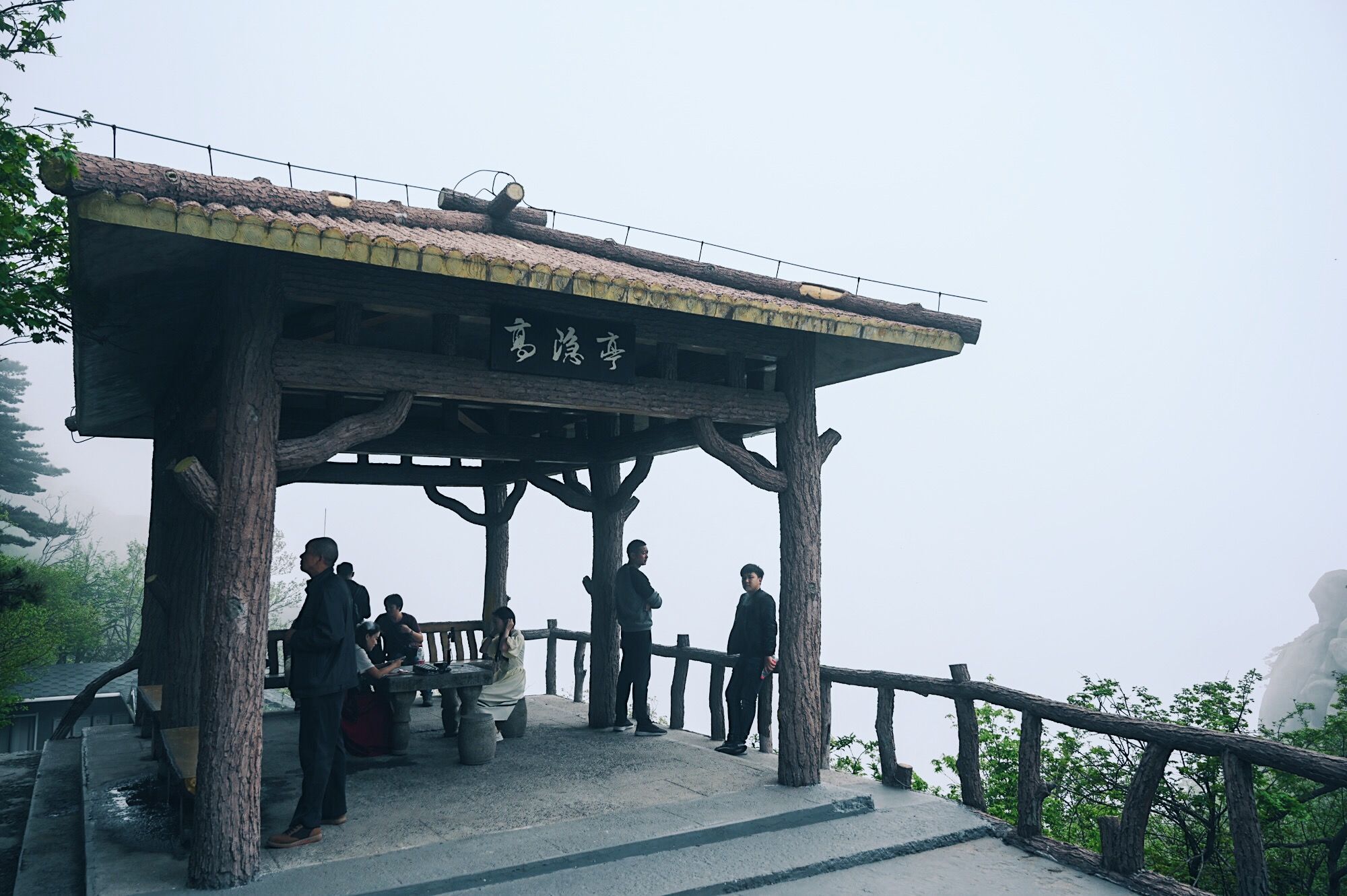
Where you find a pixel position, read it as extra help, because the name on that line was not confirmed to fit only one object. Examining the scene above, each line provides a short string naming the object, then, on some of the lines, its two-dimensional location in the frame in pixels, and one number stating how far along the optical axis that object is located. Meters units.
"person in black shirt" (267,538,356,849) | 4.89
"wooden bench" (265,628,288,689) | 7.41
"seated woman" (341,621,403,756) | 7.23
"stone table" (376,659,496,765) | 6.90
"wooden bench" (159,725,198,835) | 4.93
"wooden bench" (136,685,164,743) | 7.44
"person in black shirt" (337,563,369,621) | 7.79
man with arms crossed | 7.84
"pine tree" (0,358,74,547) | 29.78
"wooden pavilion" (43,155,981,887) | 4.46
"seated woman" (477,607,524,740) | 7.29
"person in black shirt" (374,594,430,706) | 8.31
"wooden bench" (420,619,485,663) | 8.89
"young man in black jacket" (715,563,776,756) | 7.45
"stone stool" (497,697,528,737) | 7.95
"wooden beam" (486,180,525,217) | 6.52
